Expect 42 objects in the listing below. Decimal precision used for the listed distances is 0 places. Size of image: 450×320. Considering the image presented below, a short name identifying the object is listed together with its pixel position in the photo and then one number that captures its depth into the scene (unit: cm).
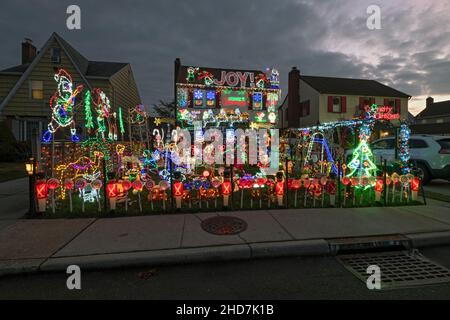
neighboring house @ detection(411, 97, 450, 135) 2915
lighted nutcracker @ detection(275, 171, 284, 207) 601
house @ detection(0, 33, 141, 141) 1575
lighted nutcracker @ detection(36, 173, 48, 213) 518
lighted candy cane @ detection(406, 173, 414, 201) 655
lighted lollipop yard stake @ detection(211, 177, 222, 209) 589
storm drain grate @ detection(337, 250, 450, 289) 311
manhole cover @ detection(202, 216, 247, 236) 443
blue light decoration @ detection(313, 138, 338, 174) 906
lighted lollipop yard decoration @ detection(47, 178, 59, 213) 534
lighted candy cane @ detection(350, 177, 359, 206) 643
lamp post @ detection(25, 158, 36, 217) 517
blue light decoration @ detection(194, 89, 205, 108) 1730
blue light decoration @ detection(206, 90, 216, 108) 1739
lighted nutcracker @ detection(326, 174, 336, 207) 609
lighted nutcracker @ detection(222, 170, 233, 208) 579
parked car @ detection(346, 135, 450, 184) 888
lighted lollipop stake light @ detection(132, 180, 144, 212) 571
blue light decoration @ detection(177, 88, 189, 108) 1716
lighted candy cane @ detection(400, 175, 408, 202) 654
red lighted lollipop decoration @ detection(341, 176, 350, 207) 629
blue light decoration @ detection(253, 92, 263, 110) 1797
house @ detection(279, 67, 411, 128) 2320
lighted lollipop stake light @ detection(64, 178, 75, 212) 541
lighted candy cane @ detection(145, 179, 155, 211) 585
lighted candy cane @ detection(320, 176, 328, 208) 612
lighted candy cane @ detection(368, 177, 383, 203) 636
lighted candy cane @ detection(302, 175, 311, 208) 614
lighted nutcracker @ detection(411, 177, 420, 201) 654
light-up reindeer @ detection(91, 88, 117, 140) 796
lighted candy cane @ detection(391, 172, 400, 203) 656
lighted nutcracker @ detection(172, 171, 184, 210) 561
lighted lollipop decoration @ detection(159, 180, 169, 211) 570
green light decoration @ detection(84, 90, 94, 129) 761
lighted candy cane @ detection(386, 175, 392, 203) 650
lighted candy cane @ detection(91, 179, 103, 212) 559
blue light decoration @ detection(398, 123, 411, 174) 711
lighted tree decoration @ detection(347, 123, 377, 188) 754
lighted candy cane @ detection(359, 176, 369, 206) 641
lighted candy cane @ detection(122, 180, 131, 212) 555
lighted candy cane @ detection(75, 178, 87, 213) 549
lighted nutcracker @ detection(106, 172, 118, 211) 535
